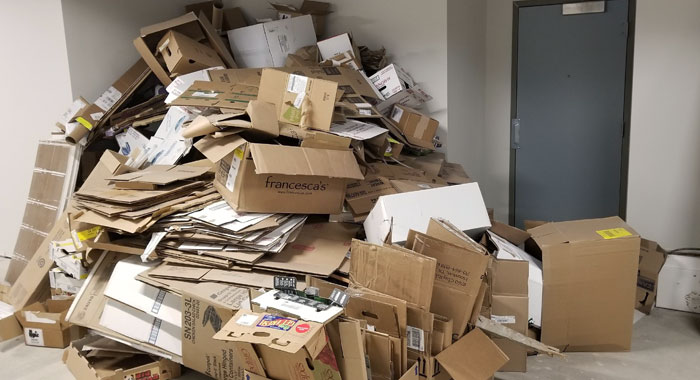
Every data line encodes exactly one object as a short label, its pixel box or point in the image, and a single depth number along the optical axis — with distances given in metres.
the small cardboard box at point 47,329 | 3.12
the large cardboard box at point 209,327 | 2.46
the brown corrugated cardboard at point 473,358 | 2.23
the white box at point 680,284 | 3.33
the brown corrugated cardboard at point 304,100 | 2.88
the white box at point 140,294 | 2.66
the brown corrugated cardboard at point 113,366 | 2.64
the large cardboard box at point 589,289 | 2.86
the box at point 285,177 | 2.62
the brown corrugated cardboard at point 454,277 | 2.25
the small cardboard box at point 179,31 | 3.88
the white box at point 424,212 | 2.63
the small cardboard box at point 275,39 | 4.09
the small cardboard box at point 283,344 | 1.78
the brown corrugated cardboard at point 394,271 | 2.17
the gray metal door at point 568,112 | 3.97
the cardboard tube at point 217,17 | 4.36
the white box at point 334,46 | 3.92
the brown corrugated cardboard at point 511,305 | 2.74
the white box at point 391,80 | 3.76
